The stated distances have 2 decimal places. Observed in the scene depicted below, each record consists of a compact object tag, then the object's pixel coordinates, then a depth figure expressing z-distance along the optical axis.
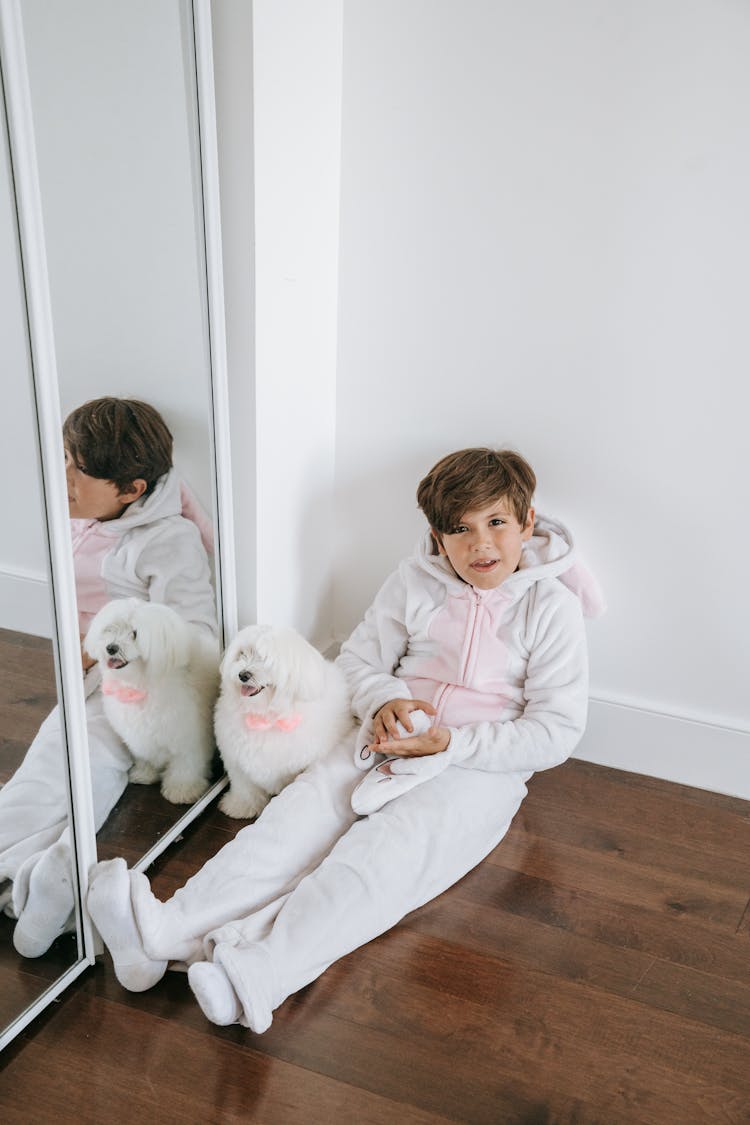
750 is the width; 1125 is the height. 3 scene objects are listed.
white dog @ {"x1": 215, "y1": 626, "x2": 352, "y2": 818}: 1.62
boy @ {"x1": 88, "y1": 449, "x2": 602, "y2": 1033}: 1.38
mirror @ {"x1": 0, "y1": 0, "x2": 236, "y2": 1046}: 1.18
